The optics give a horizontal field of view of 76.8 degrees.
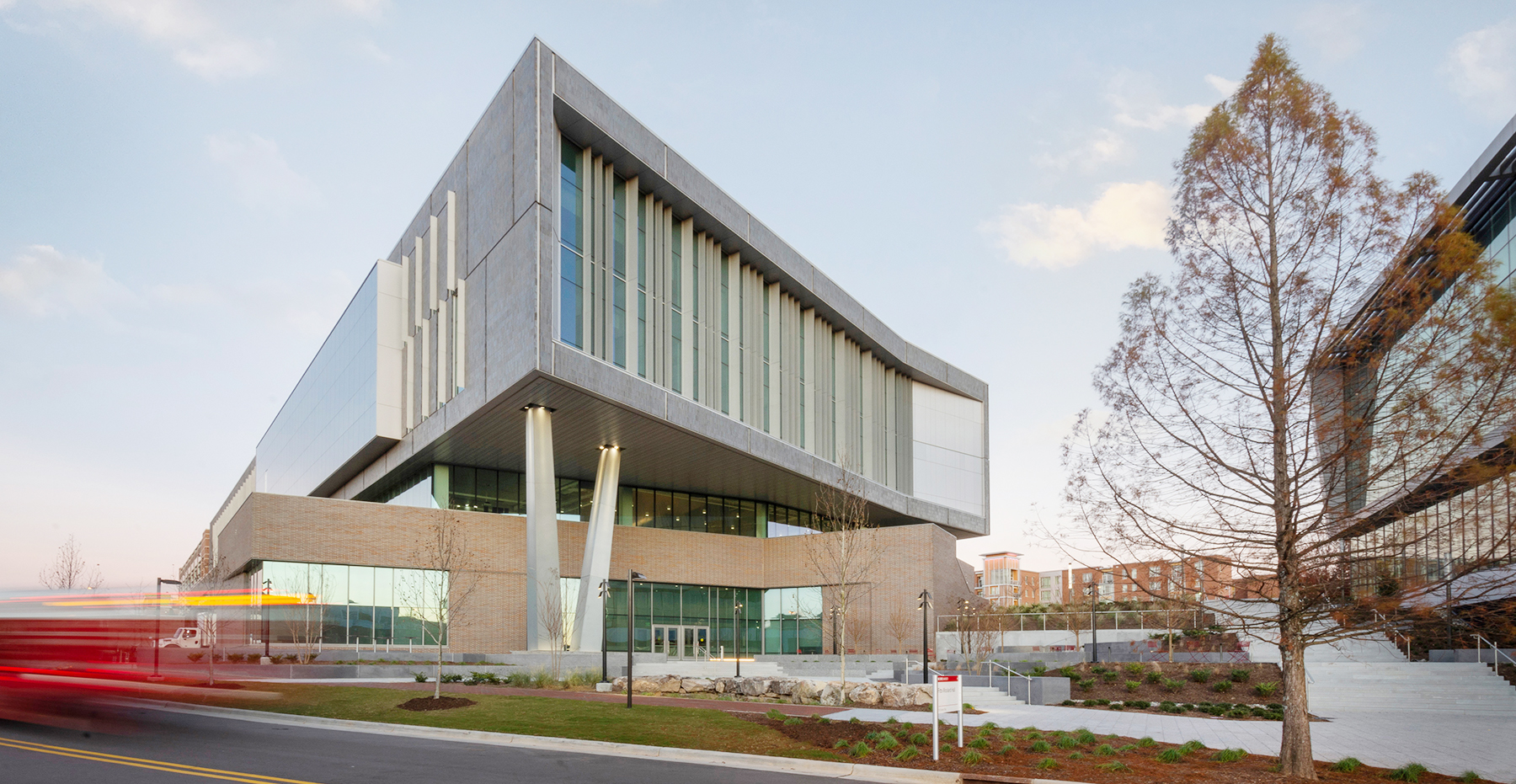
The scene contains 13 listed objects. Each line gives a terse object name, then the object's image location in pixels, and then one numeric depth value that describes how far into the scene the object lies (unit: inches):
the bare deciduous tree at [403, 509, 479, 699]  1594.5
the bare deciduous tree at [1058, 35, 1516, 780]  506.9
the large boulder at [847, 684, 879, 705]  1010.7
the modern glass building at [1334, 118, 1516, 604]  487.2
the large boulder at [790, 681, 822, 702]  1045.8
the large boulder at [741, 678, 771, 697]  1078.4
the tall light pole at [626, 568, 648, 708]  916.3
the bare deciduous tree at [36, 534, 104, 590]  2802.7
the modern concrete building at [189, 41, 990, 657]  1386.6
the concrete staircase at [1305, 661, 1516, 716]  1053.8
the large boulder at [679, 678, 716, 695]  1128.2
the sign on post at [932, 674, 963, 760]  603.2
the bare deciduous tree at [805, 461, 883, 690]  1972.2
